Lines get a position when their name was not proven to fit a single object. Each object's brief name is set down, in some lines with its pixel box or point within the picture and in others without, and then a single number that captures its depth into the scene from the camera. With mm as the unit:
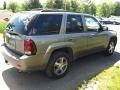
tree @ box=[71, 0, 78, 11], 33571
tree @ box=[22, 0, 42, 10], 31546
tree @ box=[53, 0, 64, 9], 31272
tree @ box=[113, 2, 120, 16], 38278
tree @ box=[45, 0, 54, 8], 31498
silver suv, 2513
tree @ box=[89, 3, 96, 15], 35746
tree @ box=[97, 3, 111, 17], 37712
